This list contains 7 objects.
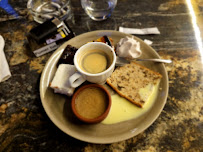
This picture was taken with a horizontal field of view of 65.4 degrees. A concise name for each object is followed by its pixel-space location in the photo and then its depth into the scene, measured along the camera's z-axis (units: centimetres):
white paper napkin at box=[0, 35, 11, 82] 37
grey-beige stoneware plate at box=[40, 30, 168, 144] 27
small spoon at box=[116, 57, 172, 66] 34
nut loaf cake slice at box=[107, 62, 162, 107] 31
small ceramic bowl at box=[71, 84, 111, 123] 27
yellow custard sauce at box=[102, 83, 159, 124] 29
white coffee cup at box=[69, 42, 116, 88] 28
